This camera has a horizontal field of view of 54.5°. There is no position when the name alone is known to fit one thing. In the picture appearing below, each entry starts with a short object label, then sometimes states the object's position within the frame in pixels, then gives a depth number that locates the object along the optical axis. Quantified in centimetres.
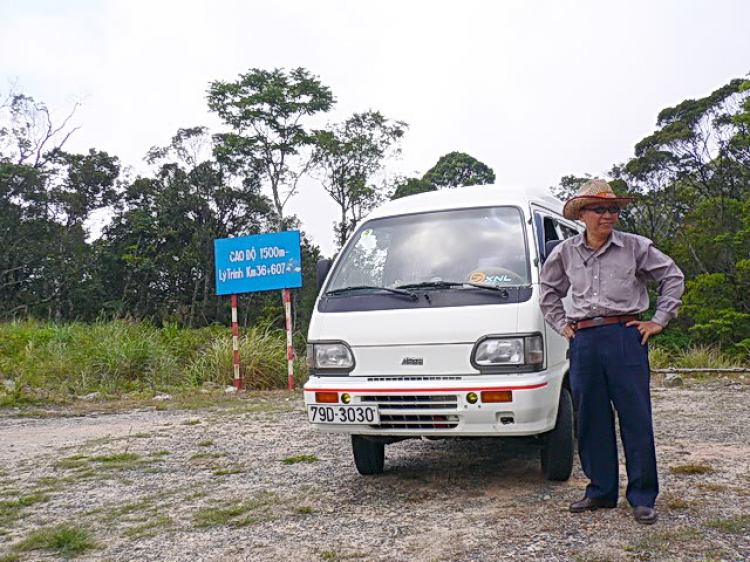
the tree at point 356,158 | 3425
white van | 437
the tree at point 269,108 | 3212
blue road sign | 1262
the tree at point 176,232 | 3644
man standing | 386
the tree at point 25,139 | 3259
